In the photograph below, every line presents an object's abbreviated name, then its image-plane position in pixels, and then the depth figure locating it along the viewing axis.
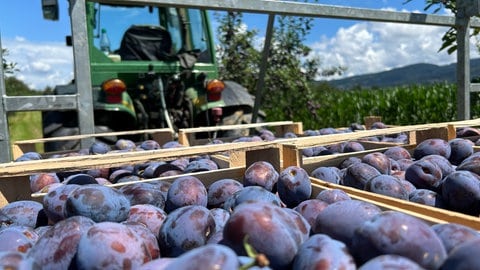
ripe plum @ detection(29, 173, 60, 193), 0.35
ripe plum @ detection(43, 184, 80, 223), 0.25
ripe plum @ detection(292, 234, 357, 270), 0.15
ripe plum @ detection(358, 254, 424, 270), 0.13
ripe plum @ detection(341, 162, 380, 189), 0.32
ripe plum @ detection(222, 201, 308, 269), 0.16
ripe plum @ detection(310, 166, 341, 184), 0.35
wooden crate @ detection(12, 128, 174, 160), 0.60
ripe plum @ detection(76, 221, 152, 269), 0.16
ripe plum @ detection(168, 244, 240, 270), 0.12
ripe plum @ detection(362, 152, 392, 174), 0.36
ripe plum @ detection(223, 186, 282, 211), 0.25
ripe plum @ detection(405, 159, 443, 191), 0.31
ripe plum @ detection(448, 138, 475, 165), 0.41
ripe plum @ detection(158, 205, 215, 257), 0.20
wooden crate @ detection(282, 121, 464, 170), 0.35
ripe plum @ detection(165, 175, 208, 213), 0.27
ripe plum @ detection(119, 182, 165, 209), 0.28
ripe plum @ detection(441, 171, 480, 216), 0.27
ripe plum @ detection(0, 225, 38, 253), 0.20
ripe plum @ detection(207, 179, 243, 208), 0.29
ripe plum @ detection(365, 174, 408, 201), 0.29
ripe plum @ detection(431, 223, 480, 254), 0.17
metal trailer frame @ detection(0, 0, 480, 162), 0.48
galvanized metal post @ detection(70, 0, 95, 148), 0.48
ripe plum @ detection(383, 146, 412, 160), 0.42
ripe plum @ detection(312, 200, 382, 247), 0.19
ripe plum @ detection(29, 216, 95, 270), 0.18
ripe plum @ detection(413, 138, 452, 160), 0.40
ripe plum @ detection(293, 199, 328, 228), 0.23
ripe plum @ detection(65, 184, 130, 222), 0.22
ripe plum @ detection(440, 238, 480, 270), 0.14
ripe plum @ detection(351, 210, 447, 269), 0.16
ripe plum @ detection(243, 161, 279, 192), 0.30
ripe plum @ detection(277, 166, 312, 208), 0.28
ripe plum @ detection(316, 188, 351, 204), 0.26
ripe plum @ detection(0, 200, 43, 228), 0.25
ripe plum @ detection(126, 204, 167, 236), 0.24
